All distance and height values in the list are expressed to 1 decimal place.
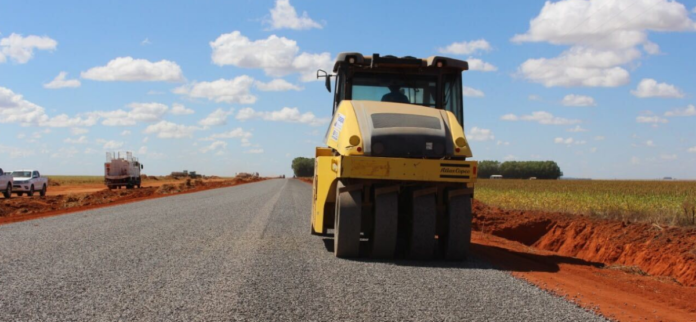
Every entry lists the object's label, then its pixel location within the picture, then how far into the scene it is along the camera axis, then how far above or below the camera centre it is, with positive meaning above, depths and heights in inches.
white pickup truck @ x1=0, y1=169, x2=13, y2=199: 1307.8 -16.8
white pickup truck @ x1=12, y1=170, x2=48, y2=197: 1397.6 -13.4
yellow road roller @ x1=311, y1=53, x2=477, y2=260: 396.5 +0.2
